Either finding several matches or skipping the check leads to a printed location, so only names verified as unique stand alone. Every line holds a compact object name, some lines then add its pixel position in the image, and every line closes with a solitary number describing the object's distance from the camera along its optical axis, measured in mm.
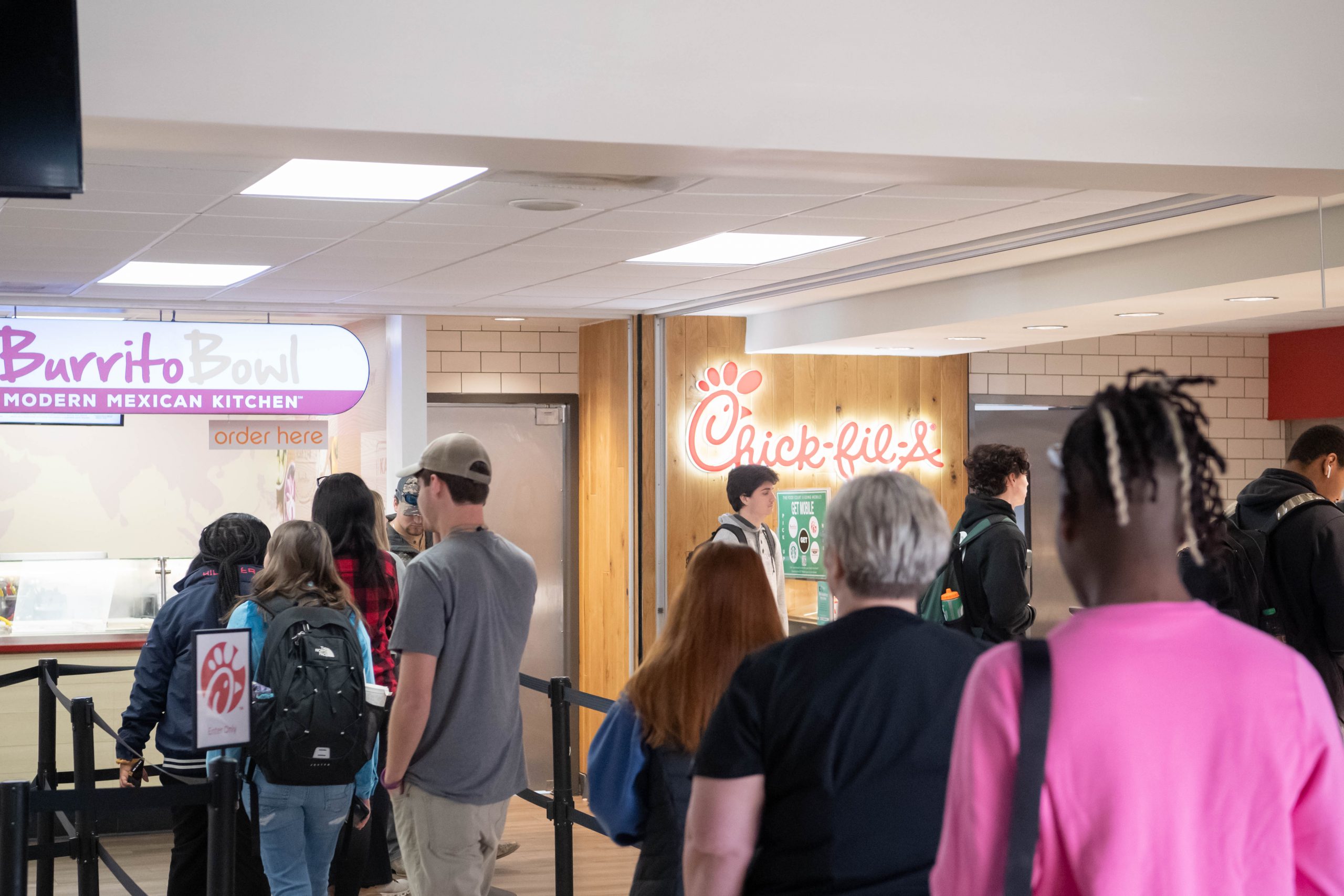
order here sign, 7359
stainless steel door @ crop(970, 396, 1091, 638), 8641
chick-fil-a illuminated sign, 7934
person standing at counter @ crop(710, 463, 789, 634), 6391
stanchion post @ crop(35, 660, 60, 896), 4582
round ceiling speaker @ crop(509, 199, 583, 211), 4445
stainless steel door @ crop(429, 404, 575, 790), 8812
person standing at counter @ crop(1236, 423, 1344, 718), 4371
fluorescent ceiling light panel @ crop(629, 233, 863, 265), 5512
